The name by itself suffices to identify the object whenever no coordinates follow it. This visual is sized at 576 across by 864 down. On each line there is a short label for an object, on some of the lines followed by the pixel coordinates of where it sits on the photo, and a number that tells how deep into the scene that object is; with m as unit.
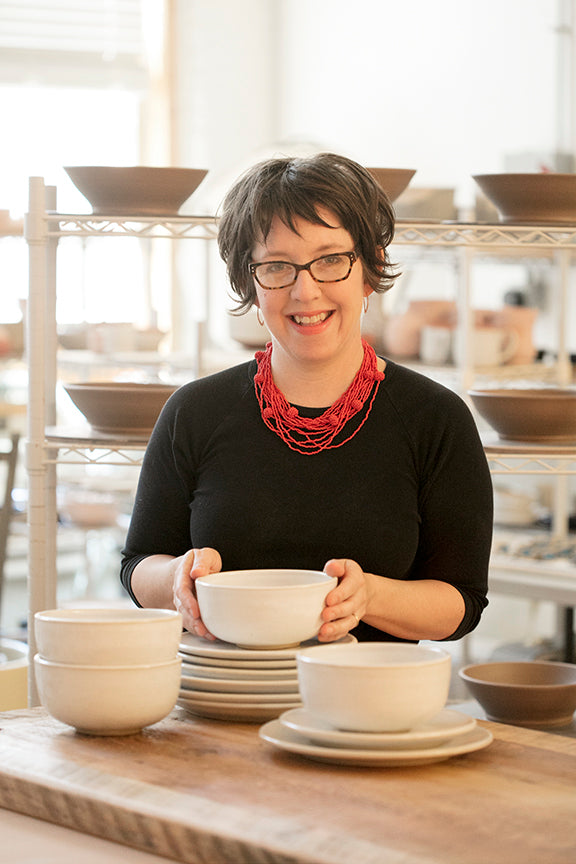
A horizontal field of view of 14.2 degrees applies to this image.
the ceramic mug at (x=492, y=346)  5.01
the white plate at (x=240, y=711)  2.19
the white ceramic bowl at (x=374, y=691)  2.02
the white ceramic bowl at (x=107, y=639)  2.09
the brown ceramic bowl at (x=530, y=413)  3.28
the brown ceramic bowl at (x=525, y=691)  3.10
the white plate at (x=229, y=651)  2.19
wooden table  1.89
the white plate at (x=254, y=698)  2.19
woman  2.53
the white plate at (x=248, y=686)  2.19
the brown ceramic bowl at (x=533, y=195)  3.19
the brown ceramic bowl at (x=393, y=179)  3.21
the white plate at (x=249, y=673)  2.20
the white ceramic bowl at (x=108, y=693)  2.10
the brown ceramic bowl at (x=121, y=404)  3.32
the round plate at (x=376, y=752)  2.04
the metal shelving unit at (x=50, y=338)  3.21
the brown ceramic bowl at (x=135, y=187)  3.20
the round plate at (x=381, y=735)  2.04
